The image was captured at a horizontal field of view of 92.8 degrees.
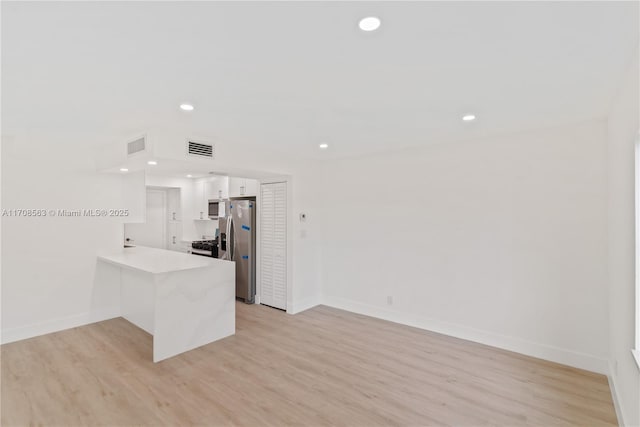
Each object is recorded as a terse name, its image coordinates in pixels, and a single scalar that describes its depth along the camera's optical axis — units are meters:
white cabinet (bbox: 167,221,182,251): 6.67
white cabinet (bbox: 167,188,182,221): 6.64
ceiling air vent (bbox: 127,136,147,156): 3.10
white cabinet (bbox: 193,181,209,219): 6.29
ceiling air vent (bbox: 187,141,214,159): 3.25
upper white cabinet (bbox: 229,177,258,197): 5.19
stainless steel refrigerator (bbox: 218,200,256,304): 5.09
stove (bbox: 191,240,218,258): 5.82
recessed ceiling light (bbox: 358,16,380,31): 1.39
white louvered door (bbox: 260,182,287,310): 4.73
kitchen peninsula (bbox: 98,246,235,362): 3.16
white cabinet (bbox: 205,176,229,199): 5.79
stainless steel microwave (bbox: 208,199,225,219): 5.85
